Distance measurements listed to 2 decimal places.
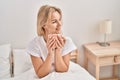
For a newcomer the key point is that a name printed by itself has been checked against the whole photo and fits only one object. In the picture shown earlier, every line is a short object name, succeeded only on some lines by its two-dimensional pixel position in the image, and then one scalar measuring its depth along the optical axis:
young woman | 1.47
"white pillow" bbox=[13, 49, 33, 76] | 1.91
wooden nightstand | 1.96
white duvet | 1.47
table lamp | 2.08
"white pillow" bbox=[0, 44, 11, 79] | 1.90
